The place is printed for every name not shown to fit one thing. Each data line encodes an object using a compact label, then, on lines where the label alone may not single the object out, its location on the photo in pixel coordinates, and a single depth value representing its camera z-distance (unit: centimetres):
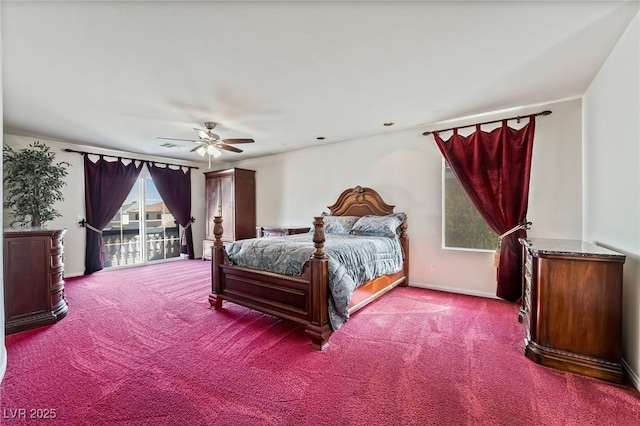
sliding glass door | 577
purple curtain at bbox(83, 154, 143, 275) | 521
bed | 254
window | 387
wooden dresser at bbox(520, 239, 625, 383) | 198
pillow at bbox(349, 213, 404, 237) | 404
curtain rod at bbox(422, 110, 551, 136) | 334
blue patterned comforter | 261
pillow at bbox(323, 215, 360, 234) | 443
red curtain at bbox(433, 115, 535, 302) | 340
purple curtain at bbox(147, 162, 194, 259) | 622
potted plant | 410
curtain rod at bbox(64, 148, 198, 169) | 500
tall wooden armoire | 626
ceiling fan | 369
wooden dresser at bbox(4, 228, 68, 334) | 278
